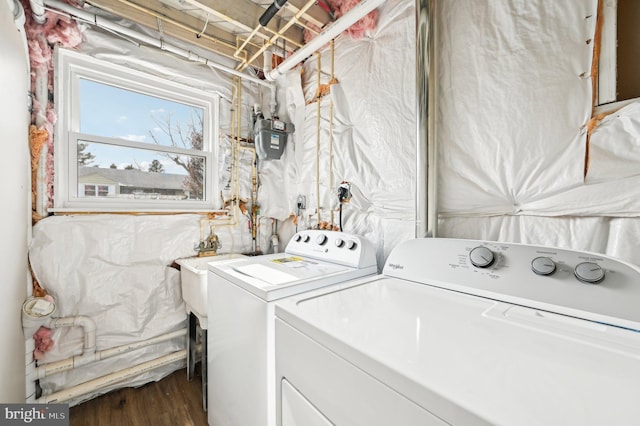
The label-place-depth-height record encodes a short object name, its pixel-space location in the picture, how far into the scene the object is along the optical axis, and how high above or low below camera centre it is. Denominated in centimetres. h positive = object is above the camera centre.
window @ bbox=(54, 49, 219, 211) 158 +47
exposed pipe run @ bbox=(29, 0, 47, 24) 130 +102
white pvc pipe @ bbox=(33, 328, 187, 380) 141 -91
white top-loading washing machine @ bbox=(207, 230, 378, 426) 93 -41
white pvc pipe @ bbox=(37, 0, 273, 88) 140 +107
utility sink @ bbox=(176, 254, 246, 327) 150 -48
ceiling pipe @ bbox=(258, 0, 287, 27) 130 +107
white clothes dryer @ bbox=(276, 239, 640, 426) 42 -30
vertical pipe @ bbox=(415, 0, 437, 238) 118 +33
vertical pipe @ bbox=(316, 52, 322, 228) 185 +46
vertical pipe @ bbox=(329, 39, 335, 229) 175 +58
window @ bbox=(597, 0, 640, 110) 85 +53
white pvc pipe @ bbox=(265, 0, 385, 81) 129 +102
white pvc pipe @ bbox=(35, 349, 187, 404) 144 -107
